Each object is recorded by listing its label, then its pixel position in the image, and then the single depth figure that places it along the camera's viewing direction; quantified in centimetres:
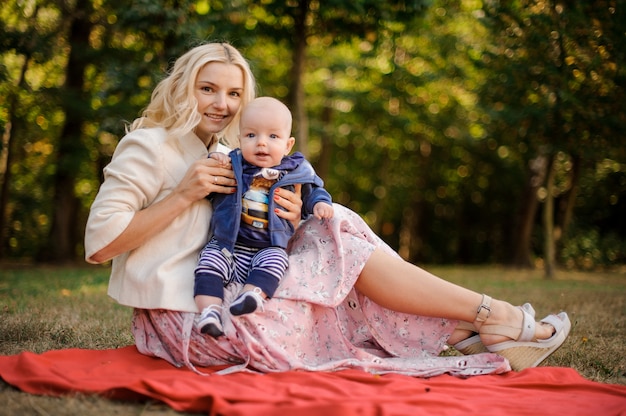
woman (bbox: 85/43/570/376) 265
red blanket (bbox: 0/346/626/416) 218
